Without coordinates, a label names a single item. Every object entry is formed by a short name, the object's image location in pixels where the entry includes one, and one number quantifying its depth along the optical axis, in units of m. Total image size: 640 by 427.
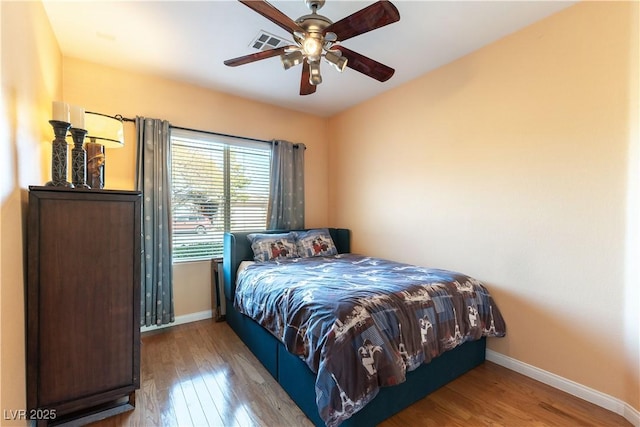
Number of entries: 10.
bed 1.45
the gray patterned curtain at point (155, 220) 2.83
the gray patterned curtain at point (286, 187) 3.70
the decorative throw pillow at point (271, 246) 3.04
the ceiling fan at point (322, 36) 1.46
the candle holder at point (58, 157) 1.66
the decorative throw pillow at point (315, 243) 3.38
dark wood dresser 1.51
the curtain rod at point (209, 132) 2.79
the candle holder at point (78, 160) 1.79
